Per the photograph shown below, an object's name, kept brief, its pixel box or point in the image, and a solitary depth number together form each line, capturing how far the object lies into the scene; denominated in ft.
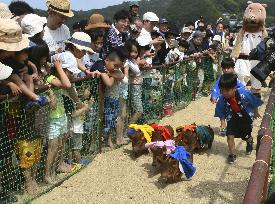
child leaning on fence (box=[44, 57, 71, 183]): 10.75
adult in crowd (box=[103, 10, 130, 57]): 15.03
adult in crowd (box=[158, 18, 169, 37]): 22.67
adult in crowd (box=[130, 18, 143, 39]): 18.16
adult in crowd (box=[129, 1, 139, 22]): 20.70
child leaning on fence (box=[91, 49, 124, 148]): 13.12
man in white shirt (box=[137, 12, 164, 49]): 17.71
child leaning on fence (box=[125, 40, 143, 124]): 14.73
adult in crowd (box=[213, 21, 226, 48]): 30.84
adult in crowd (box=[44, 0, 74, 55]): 12.09
